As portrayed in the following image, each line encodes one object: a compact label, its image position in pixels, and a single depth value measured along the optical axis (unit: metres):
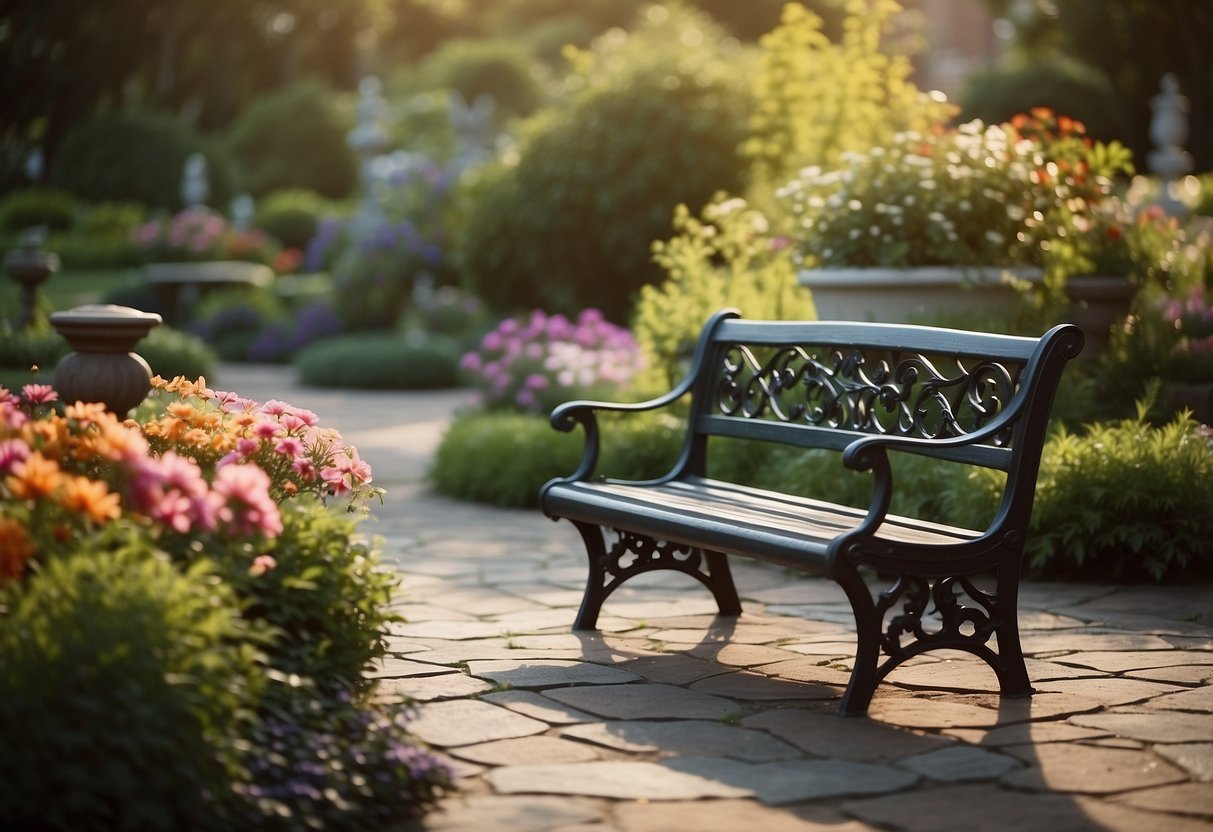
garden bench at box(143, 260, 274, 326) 19.88
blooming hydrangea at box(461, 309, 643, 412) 9.38
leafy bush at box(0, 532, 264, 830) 2.64
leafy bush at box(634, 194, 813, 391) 8.01
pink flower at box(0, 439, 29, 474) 3.22
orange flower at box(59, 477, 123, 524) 2.98
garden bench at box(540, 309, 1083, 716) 3.86
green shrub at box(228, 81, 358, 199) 37.84
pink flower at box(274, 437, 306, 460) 3.86
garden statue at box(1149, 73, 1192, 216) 15.52
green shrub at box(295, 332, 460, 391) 14.98
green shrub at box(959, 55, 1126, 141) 23.66
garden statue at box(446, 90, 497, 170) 20.98
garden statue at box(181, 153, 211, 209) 24.89
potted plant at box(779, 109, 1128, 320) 7.16
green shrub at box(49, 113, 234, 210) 29.61
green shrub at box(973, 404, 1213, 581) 5.70
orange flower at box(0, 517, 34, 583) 2.89
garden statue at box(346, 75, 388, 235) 20.88
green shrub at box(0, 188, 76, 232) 28.56
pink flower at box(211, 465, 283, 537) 3.20
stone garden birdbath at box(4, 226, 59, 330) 10.77
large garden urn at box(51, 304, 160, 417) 5.04
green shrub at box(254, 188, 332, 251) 30.31
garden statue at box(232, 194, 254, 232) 26.59
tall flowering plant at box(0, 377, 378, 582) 3.05
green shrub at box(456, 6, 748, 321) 12.97
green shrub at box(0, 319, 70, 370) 10.45
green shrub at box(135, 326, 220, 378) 12.05
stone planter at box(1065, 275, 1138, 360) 7.40
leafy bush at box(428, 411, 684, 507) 7.66
